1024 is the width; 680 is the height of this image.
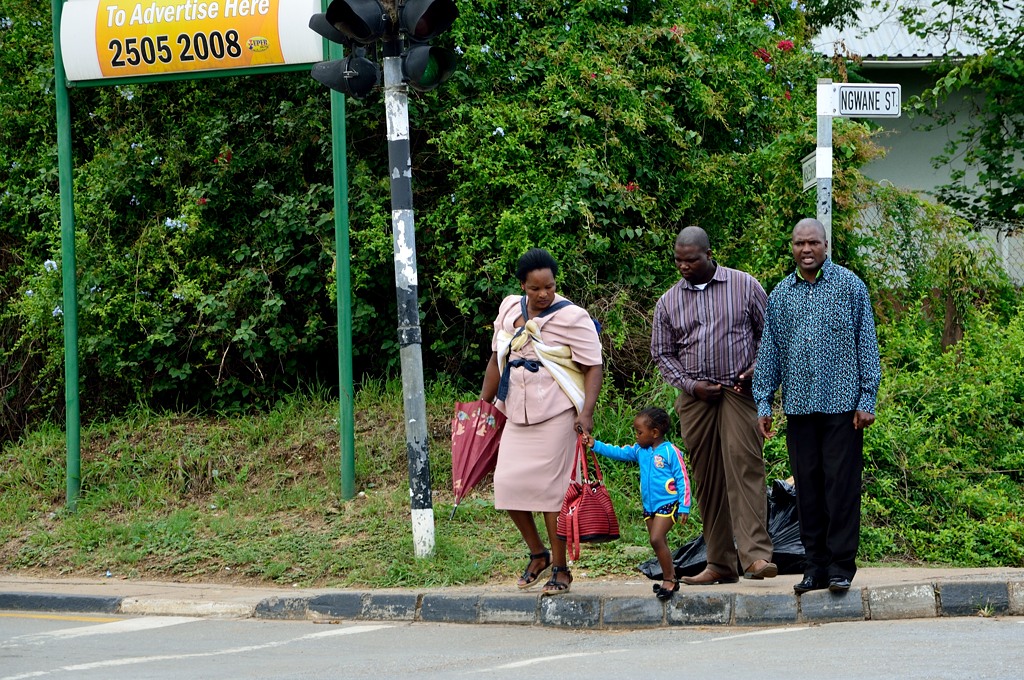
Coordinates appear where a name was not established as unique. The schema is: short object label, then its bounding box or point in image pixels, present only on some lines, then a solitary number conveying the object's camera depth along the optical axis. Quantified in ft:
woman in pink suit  45.88
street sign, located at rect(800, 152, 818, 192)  56.65
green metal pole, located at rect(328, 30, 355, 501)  63.57
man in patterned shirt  42.83
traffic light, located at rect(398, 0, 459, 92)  53.31
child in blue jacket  44.60
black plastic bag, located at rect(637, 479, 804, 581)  49.06
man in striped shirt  46.34
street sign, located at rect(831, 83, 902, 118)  54.53
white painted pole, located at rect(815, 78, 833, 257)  54.19
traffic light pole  54.90
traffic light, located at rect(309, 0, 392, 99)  53.52
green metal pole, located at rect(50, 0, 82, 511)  68.33
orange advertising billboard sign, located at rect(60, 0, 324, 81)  63.87
